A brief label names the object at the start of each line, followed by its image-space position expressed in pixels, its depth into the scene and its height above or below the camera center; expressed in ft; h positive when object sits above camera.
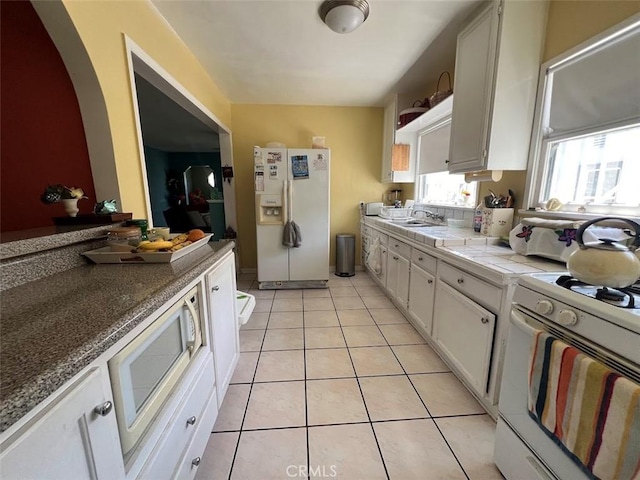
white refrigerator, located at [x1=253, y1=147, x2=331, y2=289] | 9.77 -0.57
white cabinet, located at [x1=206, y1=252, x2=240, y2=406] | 4.11 -2.18
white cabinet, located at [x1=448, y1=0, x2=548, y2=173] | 5.11 +2.61
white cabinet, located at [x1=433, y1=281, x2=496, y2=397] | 4.41 -2.62
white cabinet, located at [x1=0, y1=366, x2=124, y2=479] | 1.28 -1.40
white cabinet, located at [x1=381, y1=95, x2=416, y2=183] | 10.60 +2.41
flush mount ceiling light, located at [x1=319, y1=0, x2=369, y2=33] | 5.35 +4.03
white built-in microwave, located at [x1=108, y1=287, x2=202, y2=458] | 2.10 -1.72
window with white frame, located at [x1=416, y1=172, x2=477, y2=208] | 8.20 +0.38
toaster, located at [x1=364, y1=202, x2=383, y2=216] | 11.99 -0.38
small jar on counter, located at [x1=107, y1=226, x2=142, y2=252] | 3.71 -0.60
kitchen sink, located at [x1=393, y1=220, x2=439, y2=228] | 8.89 -0.84
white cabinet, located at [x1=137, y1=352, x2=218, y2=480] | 2.49 -2.68
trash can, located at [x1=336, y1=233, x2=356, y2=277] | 12.01 -2.63
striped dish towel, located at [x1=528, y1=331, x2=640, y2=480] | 2.06 -1.91
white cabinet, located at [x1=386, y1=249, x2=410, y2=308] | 7.66 -2.52
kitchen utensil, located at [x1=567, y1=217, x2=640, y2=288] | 2.57 -0.65
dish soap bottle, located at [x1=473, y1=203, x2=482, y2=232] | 6.48 -0.49
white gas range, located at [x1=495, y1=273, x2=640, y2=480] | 2.21 -1.38
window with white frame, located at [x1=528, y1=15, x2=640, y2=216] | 4.07 +1.32
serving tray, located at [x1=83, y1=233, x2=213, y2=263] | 3.53 -0.81
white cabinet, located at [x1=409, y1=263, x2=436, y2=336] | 6.25 -2.55
